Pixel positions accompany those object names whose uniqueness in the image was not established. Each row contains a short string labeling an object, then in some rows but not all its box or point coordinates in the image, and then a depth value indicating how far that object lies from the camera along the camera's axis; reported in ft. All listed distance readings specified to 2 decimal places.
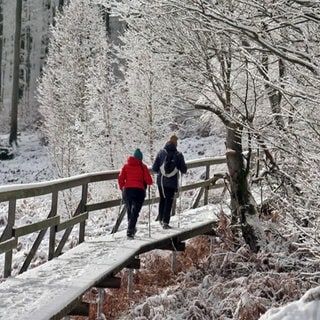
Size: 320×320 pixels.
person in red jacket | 61.82
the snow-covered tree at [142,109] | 124.77
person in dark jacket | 68.03
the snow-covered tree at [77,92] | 134.82
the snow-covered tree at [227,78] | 32.71
